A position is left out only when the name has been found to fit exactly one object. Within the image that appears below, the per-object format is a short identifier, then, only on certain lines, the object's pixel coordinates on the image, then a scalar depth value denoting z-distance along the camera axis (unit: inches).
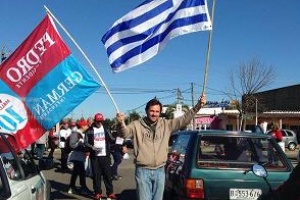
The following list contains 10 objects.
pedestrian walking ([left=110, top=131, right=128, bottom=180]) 390.1
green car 185.8
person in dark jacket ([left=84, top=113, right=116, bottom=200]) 290.2
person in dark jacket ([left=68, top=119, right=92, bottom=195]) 332.9
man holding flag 199.5
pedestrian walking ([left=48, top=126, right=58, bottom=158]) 533.8
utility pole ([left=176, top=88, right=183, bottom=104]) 2013.8
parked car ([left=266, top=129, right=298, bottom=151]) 1037.7
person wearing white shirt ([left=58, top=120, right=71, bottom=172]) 448.4
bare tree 1389.0
